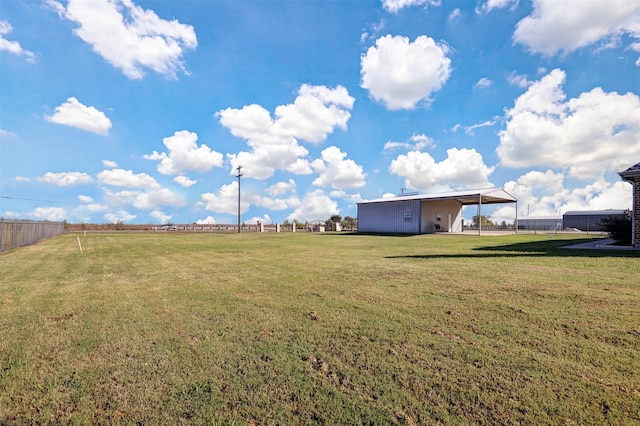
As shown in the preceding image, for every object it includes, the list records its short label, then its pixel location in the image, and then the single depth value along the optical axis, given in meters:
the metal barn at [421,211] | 28.82
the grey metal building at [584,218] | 55.84
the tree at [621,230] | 14.65
